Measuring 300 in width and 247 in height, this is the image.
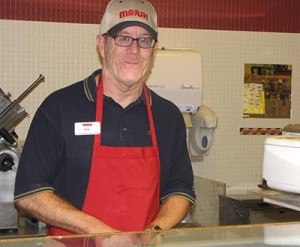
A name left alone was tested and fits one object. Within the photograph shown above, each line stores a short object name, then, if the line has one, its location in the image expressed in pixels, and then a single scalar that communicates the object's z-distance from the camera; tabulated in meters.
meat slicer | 3.10
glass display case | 1.52
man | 2.08
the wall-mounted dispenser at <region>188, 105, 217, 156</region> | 3.87
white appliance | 1.83
